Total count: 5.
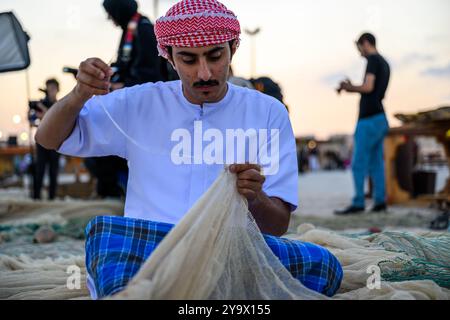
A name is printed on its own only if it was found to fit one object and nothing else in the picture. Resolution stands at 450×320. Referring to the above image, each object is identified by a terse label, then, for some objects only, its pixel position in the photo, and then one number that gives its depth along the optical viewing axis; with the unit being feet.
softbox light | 9.98
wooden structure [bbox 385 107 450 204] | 24.29
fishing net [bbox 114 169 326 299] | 5.59
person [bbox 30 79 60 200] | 27.61
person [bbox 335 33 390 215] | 22.48
